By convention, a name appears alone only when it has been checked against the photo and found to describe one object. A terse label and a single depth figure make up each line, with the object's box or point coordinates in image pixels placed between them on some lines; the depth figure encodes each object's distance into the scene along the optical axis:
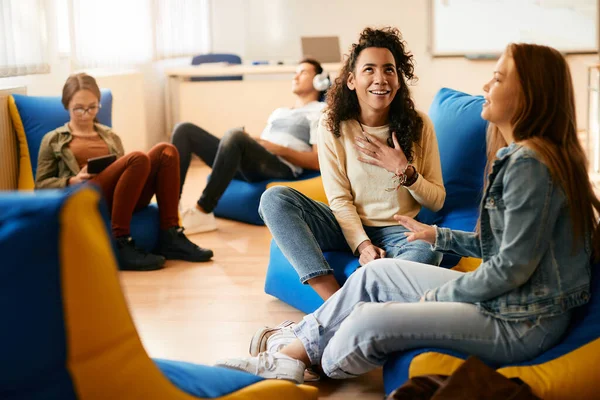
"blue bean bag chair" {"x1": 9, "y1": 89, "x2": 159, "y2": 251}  3.76
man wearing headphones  4.23
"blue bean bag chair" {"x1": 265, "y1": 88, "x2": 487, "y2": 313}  2.85
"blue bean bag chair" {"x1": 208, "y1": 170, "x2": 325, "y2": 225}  4.35
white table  7.05
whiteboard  7.86
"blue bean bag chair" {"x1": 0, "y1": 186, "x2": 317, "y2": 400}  1.13
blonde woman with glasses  3.50
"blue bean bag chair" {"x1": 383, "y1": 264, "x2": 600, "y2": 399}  1.77
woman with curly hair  2.56
